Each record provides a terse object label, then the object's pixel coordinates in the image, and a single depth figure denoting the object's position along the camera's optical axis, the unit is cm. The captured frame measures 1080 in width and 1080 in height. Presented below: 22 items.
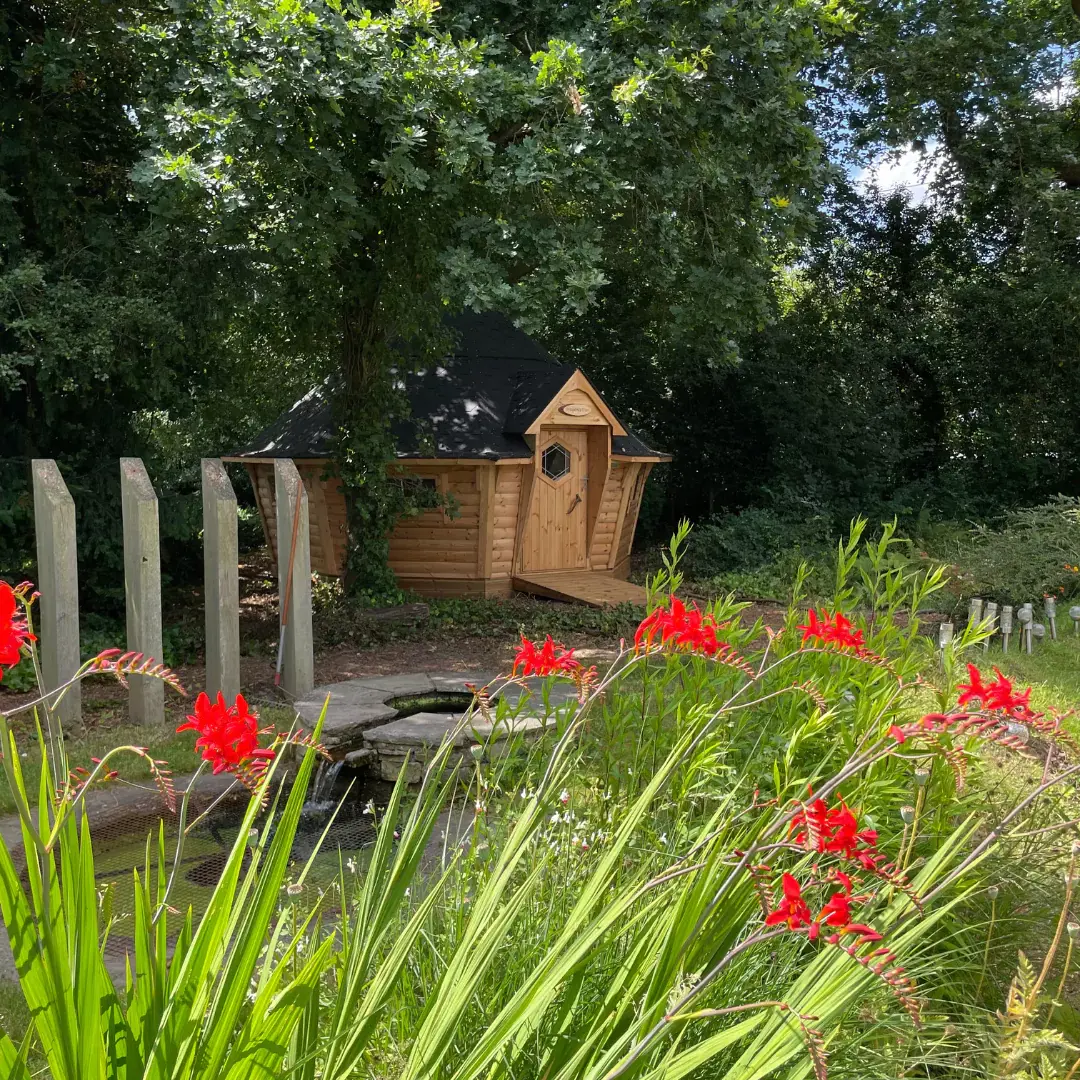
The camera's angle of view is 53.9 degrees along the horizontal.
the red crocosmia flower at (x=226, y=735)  167
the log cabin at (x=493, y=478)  1407
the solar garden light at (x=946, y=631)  626
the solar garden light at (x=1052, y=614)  953
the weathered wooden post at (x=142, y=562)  679
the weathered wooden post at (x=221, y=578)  703
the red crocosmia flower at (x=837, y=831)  147
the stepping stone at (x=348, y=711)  665
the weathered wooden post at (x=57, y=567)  663
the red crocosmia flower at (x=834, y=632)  242
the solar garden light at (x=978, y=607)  902
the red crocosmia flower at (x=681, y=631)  216
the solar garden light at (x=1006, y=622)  921
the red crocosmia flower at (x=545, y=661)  198
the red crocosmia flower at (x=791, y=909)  136
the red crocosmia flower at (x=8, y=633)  129
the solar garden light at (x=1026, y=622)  916
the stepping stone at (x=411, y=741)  624
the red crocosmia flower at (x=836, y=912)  137
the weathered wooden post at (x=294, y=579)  743
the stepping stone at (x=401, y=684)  759
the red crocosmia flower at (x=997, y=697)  169
